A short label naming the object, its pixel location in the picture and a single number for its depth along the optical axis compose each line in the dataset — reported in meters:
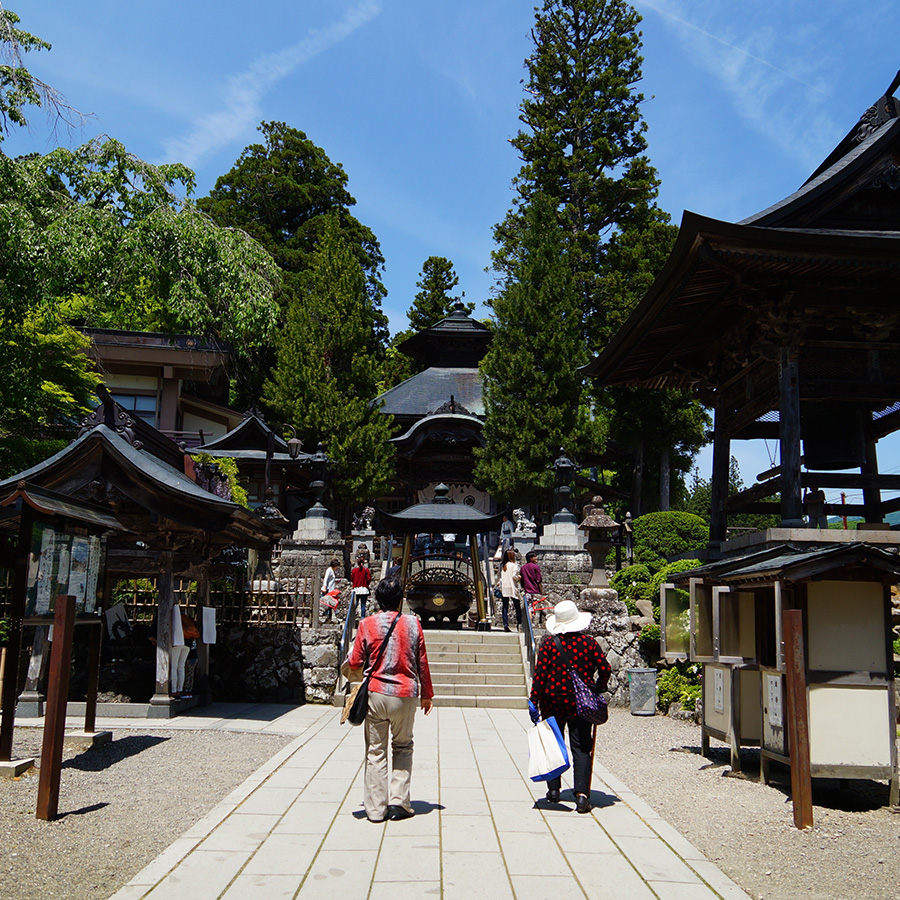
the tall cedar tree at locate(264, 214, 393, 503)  27.44
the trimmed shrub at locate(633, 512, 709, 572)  20.16
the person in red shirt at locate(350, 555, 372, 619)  15.59
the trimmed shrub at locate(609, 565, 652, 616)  16.03
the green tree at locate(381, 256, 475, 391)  45.53
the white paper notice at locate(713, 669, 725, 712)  8.46
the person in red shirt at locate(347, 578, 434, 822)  5.78
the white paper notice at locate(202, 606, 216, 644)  11.96
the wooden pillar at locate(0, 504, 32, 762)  6.60
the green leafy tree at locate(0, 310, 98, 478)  13.11
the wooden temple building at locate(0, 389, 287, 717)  10.34
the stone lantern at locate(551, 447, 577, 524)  19.64
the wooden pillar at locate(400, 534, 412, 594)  17.30
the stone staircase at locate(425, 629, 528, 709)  13.27
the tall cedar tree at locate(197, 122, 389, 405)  40.06
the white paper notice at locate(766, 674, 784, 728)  7.27
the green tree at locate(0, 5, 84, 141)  10.11
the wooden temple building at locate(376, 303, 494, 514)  30.19
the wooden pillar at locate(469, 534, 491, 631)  16.81
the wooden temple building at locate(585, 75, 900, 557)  9.66
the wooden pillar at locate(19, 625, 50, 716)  10.54
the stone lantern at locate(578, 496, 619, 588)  18.44
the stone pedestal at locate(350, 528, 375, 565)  23.70
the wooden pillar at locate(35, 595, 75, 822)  5.57
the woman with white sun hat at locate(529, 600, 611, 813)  6.25
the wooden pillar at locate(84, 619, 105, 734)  8.15
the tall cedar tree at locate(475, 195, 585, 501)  25.69
